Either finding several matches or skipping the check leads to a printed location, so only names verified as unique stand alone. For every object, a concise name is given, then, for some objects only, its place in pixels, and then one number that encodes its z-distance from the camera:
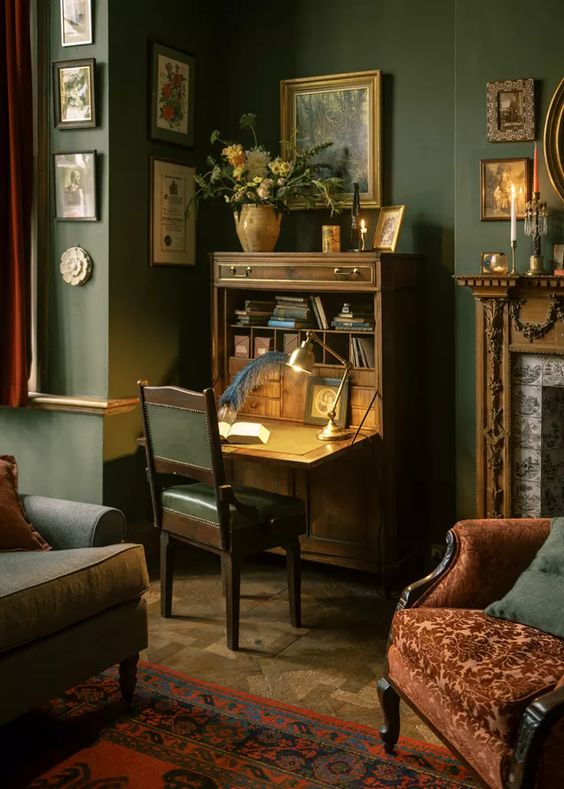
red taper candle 3.81
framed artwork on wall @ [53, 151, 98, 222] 4.26
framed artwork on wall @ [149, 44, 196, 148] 4.46
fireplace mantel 3.78
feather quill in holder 4.27
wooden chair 3.51
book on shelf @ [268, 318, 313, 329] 4.45
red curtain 4.21
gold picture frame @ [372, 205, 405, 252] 4.30
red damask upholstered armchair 2.15
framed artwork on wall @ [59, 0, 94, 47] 4.21
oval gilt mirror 3.85
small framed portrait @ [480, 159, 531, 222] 3.93
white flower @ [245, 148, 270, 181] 4.39
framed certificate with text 4.54
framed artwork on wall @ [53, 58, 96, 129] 4.21
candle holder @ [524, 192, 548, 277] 3.82
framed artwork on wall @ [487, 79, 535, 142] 3.86
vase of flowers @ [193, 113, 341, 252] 4.36
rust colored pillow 3.18
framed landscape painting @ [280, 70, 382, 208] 4.46
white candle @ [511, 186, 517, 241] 3.82
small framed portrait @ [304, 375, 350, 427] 4.35
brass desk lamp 3.97
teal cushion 2.55
